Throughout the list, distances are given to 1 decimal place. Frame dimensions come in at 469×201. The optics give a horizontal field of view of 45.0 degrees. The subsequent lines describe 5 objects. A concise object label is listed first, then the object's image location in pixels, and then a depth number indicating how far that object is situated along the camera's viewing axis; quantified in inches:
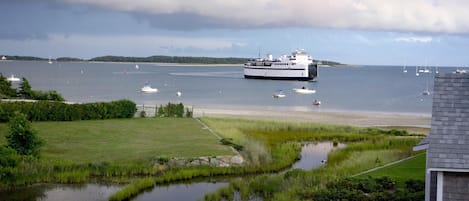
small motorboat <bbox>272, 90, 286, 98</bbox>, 3624.5
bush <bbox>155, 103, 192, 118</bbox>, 1711.4
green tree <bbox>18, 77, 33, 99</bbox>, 2105.8
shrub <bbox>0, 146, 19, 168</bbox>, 848.9
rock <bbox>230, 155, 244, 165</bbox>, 1043.7
